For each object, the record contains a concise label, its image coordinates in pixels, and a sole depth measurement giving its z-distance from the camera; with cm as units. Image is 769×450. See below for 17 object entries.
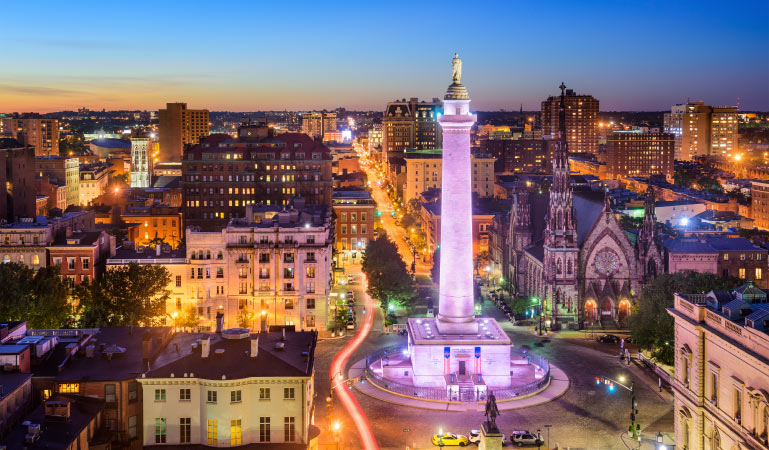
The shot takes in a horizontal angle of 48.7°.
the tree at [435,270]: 13662
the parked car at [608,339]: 9812
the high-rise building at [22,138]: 15388
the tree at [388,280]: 11094
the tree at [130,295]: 9281
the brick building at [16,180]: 13400
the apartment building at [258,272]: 10119
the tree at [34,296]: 8175
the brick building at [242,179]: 15550
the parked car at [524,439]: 6400
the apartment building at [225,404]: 5612
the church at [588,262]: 10781
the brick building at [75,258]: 10362
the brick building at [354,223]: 16075
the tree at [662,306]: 8212
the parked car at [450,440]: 6475
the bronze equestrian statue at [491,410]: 5617
